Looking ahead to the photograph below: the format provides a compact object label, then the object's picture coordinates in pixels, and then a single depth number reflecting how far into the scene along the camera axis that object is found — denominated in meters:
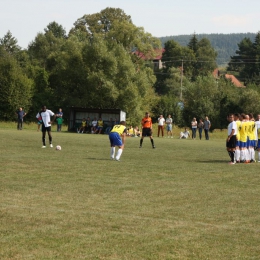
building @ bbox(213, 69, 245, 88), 161.93
